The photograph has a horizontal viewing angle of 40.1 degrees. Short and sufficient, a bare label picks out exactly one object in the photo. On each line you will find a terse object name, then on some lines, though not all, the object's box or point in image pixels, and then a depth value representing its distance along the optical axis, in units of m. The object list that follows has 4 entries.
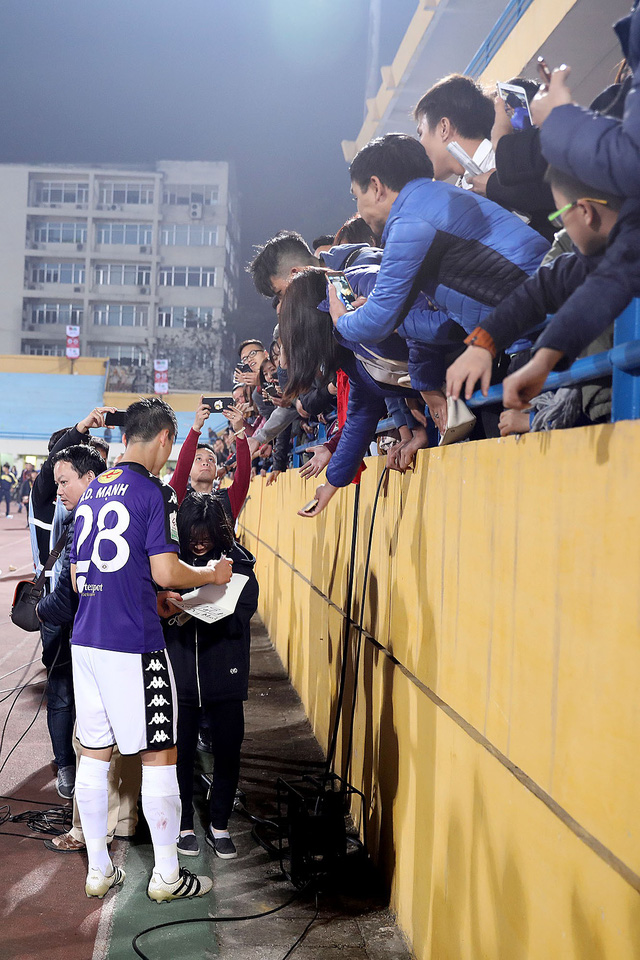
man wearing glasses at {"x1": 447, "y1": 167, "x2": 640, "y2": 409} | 1.74
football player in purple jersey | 3.94
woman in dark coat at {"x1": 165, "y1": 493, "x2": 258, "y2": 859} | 4.56
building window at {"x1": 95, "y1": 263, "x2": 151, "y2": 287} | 80.94
